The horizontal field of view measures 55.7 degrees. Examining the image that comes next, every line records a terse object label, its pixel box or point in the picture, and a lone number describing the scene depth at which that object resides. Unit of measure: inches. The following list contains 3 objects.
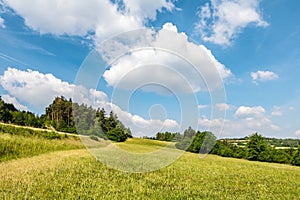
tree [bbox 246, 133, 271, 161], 2544.3
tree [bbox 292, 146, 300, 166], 2315.5
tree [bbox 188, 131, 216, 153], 2118.6
